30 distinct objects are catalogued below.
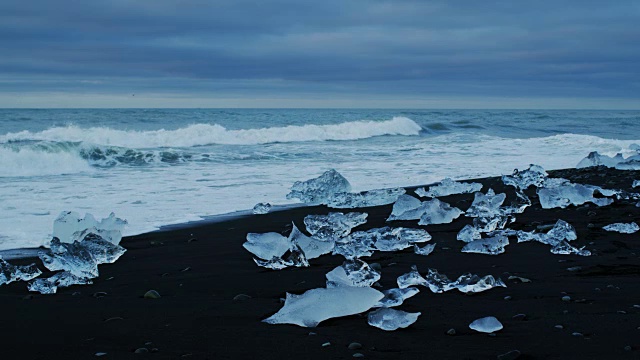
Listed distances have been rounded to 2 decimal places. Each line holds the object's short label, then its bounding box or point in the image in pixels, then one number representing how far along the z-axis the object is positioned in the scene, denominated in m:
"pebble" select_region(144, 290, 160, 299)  3.49
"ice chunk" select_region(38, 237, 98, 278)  4.05
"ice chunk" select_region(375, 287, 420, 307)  3.09
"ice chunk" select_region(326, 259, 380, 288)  3.42
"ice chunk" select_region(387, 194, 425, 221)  5.96
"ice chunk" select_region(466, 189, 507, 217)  5.77
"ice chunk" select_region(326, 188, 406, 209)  7.05
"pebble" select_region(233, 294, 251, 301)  3.36
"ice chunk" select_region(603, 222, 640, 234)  4.76
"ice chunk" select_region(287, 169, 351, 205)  7.78
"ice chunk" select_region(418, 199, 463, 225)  5.62
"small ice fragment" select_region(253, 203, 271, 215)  7.00
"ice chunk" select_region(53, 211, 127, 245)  5.01
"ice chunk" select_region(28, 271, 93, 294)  3.67
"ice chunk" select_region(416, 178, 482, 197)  7.86
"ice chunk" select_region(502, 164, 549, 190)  8.07
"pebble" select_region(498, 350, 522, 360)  2.34
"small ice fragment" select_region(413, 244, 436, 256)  4.37
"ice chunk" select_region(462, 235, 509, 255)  4.29
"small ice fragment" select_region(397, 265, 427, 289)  3.42
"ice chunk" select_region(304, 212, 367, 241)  5.02
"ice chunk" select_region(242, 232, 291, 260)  4.30
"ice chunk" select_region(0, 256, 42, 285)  3.92
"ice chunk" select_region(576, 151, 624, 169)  10.75
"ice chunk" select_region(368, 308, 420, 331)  2.76
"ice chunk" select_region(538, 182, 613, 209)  6.12
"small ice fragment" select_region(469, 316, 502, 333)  2.67
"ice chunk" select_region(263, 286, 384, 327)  2.86
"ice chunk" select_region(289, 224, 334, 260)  4.36
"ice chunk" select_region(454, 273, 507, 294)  3.30
